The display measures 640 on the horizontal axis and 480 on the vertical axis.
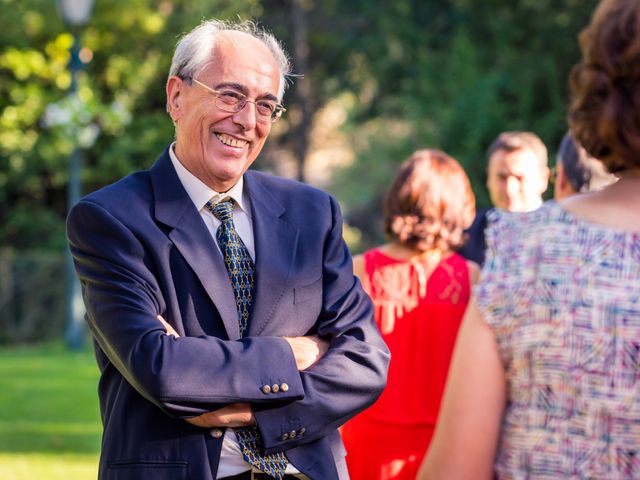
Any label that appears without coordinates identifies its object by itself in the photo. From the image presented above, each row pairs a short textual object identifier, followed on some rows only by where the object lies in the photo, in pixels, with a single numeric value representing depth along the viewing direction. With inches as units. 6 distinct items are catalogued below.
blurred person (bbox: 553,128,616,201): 200.5
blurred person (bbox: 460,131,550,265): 225.9
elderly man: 117.8
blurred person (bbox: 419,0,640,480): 78.5
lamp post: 650.2
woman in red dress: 183.8
